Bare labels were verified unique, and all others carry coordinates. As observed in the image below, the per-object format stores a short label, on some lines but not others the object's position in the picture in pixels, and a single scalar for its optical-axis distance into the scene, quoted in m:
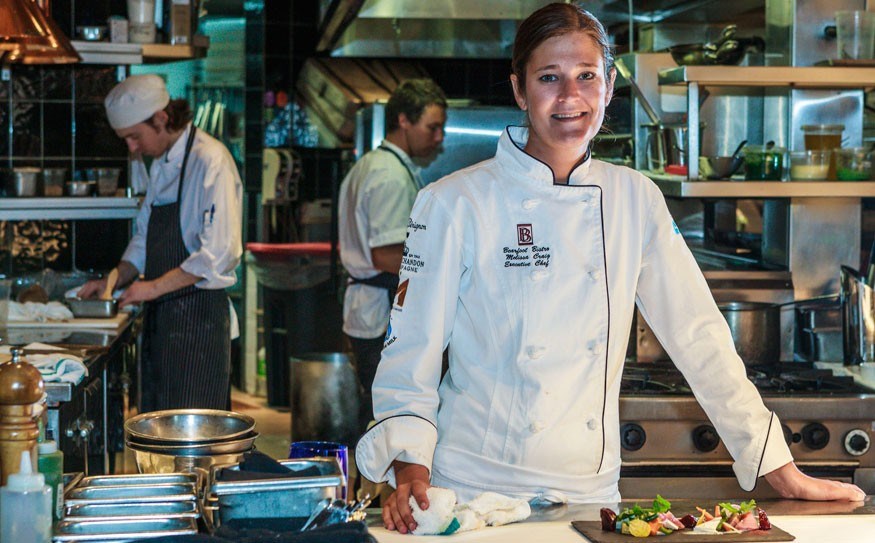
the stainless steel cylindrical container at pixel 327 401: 5.61
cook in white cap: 4.73
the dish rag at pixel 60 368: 3.32
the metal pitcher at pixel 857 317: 3.74
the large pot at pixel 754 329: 3.80
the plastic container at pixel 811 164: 3.94
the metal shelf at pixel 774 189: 3.81
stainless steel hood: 4.84
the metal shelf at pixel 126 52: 5.41
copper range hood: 3.36
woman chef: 2.30
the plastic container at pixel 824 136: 4.01
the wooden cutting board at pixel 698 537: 1.95
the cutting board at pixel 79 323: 4.46
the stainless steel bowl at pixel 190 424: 2.15
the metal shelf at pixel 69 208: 5.40
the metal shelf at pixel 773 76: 3.79
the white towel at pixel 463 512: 1.98
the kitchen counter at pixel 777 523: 1.99
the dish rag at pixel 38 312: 4.50
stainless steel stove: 3.35
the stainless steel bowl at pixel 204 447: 2.04
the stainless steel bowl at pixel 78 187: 5.52
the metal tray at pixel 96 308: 4.67
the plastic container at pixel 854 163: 3.91
